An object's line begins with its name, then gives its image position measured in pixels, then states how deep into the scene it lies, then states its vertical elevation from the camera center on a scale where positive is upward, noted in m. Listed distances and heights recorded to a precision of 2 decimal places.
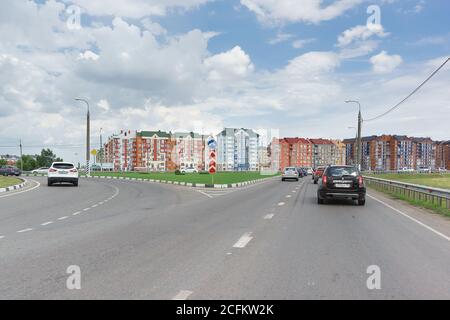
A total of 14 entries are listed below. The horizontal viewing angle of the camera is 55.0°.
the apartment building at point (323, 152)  182.75 +1.78
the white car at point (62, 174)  29.50 -1.34
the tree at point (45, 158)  186.96 -1.65
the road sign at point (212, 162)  30.39 -0.48
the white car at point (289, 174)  44.89 -1.90
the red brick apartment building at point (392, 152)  174.38 +1.98
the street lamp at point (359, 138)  46.34 +1.93
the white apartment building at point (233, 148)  148.75 +2.59
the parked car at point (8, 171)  60.25 -2.38
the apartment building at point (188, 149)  155.75 +2.24
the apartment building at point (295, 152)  171.00 +1.52
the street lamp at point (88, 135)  48.70 +2.21
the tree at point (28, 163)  168.77 -3.56
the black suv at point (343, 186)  16.38 -1.13
